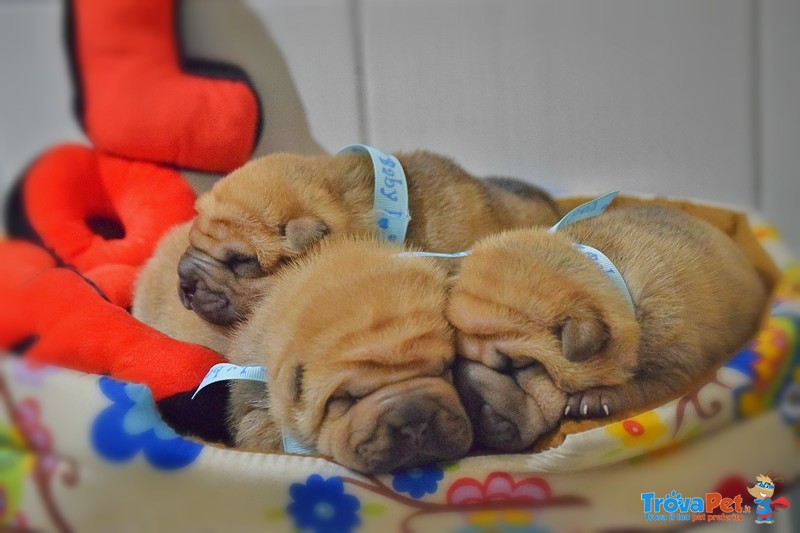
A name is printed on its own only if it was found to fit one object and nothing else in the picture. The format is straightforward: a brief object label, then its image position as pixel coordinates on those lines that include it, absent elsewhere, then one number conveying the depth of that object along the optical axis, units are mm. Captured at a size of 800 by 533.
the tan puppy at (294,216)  751
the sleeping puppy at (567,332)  688
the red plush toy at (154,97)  717
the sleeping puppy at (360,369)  669
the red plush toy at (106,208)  758
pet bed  666
